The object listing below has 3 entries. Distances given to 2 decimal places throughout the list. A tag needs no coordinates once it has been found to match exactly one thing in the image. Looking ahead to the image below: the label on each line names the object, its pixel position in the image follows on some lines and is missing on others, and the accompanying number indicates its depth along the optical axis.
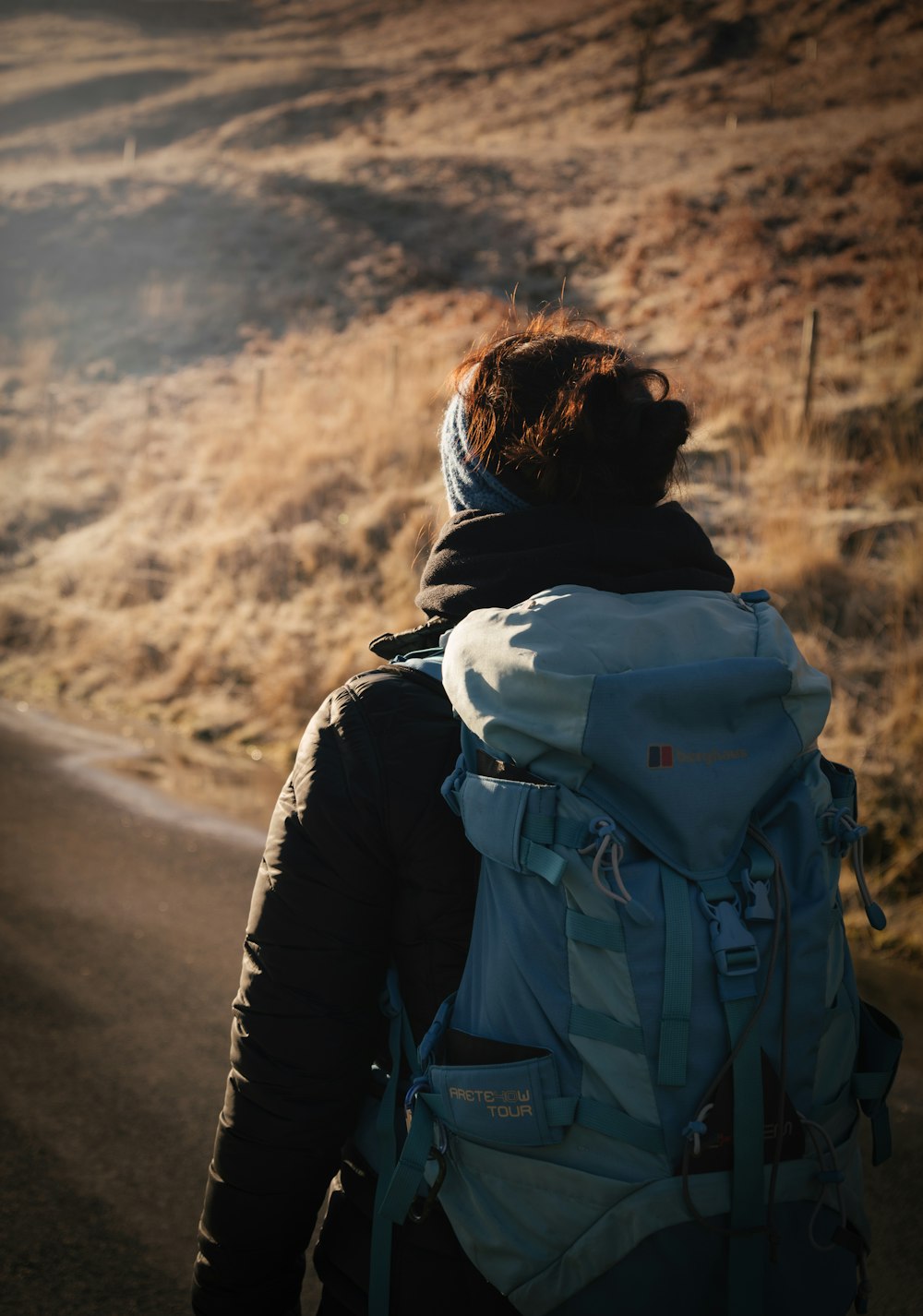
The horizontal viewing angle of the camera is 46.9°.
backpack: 1.30
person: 1.52
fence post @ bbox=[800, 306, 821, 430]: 9.59
